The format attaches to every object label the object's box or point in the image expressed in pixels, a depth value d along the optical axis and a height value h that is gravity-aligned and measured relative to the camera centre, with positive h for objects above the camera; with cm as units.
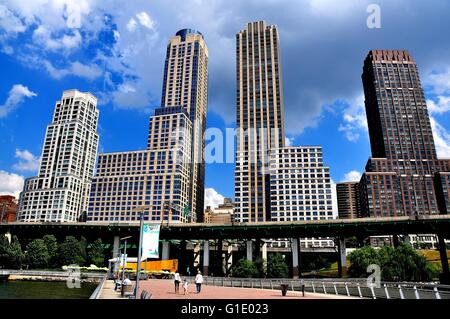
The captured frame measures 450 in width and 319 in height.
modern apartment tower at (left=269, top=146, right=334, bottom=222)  16675 +3773
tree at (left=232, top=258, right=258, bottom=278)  7850 -197
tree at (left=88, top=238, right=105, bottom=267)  9162 +197
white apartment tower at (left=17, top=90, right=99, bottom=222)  18338 +3556
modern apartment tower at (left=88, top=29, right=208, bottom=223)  17846 +4082
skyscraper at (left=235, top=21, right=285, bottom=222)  17800 +5051
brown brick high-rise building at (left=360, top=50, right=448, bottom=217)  19038 +3725
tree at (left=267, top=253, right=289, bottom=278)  7888 -159
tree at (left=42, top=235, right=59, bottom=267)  8969 +320
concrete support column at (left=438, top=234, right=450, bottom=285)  8202 +203
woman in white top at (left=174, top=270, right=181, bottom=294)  2801 -168
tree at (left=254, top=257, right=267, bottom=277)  8226 -115
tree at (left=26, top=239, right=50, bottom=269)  8682 +158
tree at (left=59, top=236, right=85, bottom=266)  8701 +236
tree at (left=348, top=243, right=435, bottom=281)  5950 -48
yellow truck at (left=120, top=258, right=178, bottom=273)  7638 -85
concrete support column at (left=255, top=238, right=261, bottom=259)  11138 +491
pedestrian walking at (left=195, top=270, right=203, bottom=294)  2388 -135
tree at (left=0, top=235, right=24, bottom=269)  8349 +154
